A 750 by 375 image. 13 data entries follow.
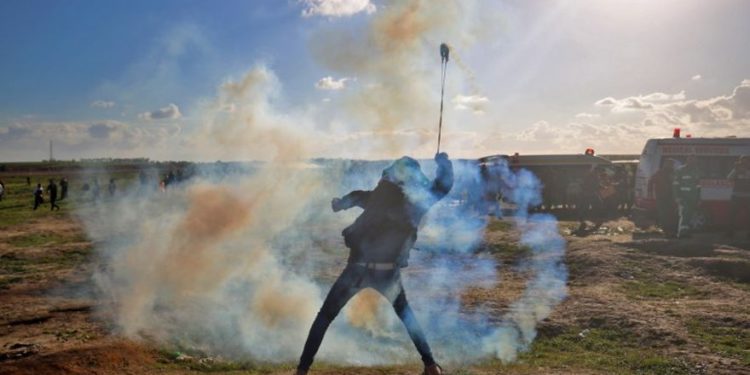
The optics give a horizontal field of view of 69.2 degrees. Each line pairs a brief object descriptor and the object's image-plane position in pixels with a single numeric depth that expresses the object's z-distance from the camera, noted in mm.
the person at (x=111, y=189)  35438
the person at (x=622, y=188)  24172
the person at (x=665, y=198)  16656
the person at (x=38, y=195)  29516
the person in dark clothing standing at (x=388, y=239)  5703
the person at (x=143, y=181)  38781
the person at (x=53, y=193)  28688
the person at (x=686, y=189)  15273
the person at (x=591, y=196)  23203
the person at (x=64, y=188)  33938
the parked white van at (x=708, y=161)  16641
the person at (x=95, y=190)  36788
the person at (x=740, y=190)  16375
